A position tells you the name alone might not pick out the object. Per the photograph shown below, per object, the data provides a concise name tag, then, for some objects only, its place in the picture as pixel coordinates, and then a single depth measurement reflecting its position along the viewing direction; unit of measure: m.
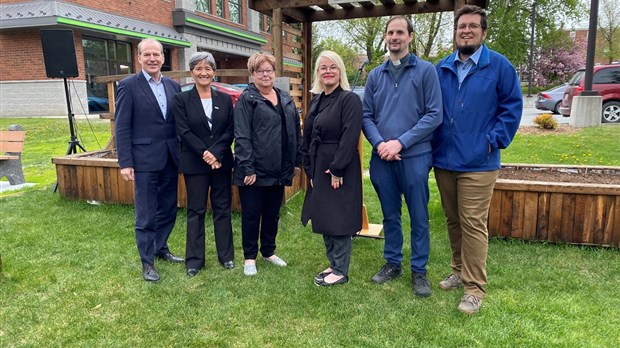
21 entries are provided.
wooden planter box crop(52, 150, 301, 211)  5.79
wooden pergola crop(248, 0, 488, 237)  5.36
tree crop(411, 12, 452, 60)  30.09
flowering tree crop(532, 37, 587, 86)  34.69
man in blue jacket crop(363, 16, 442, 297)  3.22
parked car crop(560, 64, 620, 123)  12.56
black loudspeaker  6.65
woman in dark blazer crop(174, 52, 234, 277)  3.64
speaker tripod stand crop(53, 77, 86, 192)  6.72
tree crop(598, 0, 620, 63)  43.53
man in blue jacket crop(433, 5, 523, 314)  3.04
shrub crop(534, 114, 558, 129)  11.15
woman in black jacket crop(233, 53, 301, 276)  3.61
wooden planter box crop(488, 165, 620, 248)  4.17
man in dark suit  3.57
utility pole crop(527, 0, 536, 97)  26.48
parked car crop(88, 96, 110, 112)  18.79
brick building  16.52
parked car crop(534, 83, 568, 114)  18.19
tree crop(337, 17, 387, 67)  33.28
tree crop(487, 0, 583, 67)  27.98
